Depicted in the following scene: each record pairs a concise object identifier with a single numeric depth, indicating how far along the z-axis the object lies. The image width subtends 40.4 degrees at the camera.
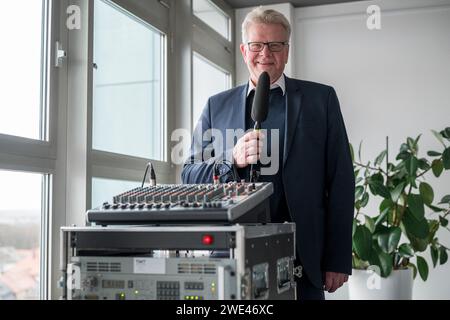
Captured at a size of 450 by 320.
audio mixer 1.15
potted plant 4.22
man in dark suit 1.62
